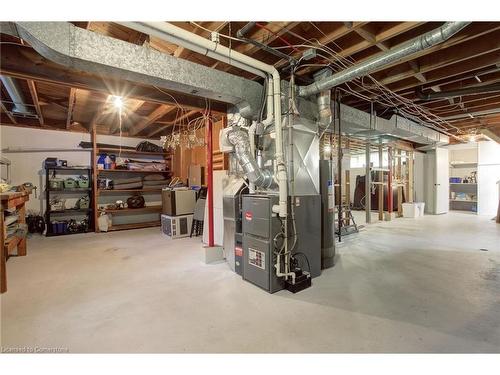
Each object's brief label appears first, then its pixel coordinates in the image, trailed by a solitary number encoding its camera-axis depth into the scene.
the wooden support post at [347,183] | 6.18
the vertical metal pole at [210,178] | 3.50
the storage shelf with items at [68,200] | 5.30
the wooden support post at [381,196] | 6.95
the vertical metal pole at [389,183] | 7.03
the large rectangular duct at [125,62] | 1.75
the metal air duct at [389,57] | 2.02
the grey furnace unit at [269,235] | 2.50
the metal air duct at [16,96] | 3.51
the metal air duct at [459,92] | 3.66
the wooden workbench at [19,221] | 2.44
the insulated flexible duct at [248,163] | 2.76
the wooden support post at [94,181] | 5.61
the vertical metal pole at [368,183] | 6.30
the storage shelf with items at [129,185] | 5.86
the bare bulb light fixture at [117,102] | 4.11
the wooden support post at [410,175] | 7.96
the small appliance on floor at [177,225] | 5.01
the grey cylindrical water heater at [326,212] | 3.19
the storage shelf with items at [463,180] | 8.78
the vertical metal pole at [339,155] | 3.78
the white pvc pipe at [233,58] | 1.85
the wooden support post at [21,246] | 3.70
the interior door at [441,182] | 8.10
